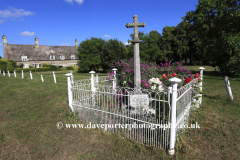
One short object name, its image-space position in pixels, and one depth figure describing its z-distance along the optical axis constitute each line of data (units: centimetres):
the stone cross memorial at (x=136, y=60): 491
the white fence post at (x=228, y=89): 659
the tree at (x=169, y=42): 3275
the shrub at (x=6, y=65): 2463
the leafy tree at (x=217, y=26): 1238
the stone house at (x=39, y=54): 3416
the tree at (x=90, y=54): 2973
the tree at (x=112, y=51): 2897
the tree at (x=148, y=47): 2656
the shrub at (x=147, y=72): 533
